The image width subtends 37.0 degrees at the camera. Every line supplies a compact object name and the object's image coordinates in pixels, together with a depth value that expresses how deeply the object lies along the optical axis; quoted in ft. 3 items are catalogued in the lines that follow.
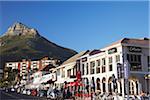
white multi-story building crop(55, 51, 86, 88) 145.81
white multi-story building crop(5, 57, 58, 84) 374.67
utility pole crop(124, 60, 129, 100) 63.11
